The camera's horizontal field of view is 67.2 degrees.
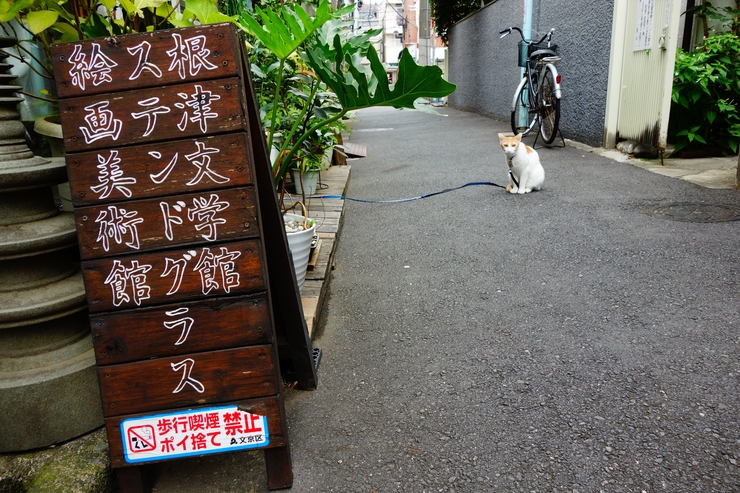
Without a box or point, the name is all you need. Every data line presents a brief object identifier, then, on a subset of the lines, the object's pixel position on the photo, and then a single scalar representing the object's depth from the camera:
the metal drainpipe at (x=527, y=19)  9.84
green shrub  6.34
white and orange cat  5.22
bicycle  7.80
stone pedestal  1.80
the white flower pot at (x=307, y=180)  5.13
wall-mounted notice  6.44
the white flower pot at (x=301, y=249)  2.90
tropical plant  2.05
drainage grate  4.23
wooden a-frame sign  1.59
